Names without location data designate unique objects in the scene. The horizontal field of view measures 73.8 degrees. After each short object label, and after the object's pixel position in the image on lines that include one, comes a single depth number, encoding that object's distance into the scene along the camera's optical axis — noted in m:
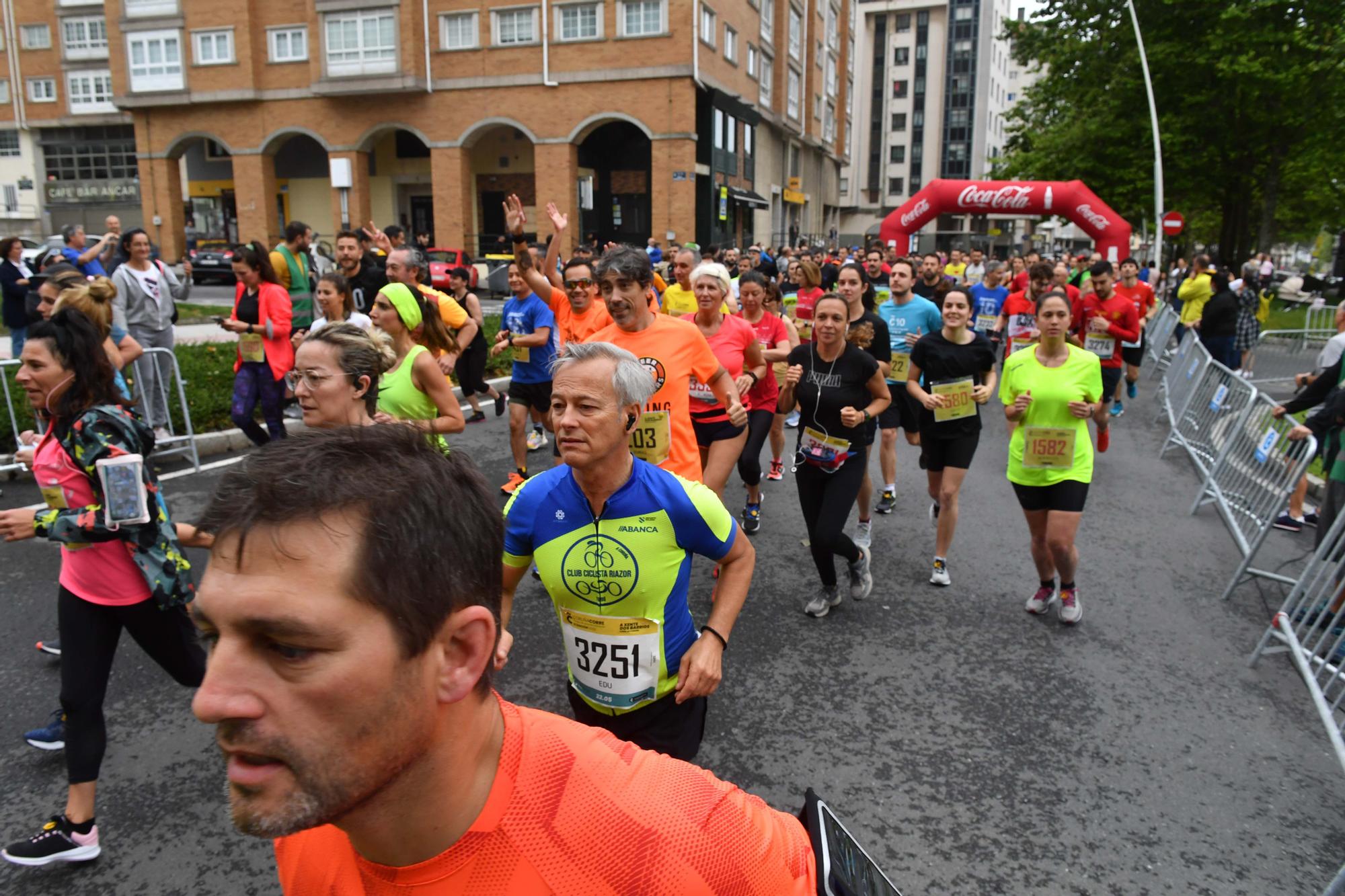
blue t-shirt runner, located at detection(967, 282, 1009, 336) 12.06
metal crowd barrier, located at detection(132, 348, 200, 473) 8.58
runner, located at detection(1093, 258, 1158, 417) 12.95
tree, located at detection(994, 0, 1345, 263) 25.36
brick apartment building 34.25
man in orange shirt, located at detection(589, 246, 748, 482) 4.64
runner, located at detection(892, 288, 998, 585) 6.21
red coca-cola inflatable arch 22.41
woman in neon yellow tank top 4.93
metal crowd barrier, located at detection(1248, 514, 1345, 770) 4.32
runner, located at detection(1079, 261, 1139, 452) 9.98
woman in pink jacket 7.79
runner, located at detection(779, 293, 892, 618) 5.48
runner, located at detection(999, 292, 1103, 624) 5.43
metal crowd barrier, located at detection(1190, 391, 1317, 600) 6.24
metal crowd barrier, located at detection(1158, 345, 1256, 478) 8.53
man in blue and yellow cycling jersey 2.84
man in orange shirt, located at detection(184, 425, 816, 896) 1.02
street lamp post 23.33
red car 24.59
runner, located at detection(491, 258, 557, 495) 7.89
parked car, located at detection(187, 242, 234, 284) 28.94
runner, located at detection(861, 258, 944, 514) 7.98
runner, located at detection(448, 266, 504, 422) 10.07
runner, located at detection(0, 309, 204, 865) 3.23
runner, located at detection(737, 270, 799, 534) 7.12
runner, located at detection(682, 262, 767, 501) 5.93
